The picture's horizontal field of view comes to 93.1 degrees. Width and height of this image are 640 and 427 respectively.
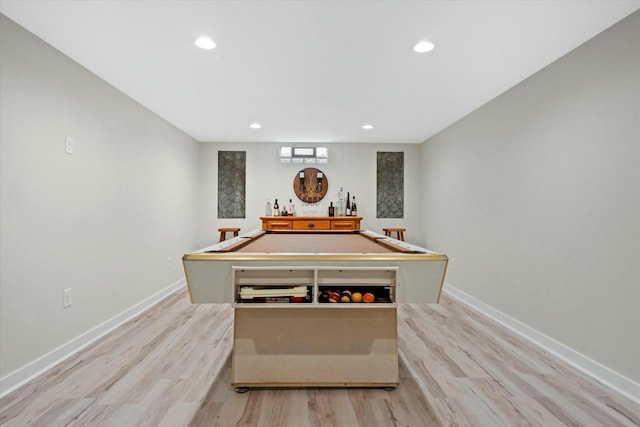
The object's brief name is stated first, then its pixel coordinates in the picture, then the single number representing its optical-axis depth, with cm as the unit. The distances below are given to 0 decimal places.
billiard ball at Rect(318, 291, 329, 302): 170
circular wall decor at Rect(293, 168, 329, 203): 517
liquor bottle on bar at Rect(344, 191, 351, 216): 513
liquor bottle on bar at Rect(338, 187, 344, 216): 518
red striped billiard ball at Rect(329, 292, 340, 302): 169
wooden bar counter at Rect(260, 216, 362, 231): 476
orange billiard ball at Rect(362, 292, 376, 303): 169
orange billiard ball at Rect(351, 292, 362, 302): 169
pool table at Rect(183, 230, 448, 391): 161
